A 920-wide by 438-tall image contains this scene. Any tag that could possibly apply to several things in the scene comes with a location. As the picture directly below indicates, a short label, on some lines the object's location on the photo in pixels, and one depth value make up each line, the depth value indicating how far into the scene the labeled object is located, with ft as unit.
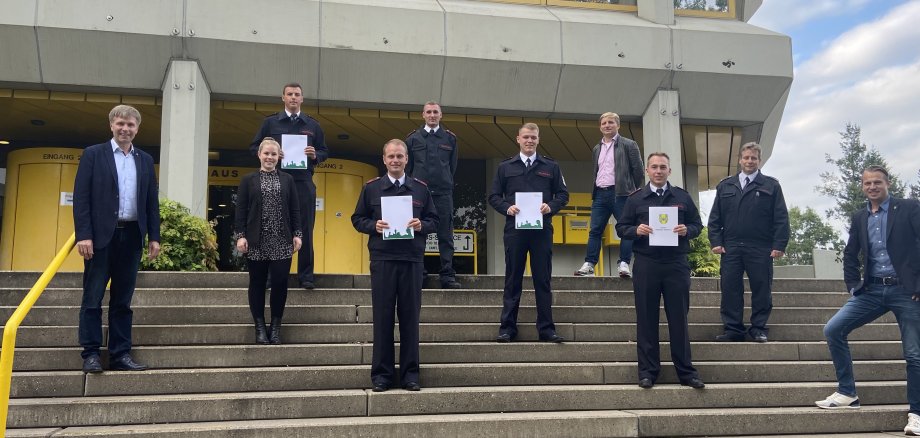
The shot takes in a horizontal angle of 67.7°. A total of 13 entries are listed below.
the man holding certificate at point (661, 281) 18.89
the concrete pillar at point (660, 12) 41.14
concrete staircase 16.14
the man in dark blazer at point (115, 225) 16.99
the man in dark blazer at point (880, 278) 17.69
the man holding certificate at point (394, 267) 17.65
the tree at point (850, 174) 150.41
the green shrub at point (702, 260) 35.12
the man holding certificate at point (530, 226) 20.88
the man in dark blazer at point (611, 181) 26.55
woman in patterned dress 19.34
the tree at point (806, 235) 245.43
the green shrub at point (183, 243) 27.81
